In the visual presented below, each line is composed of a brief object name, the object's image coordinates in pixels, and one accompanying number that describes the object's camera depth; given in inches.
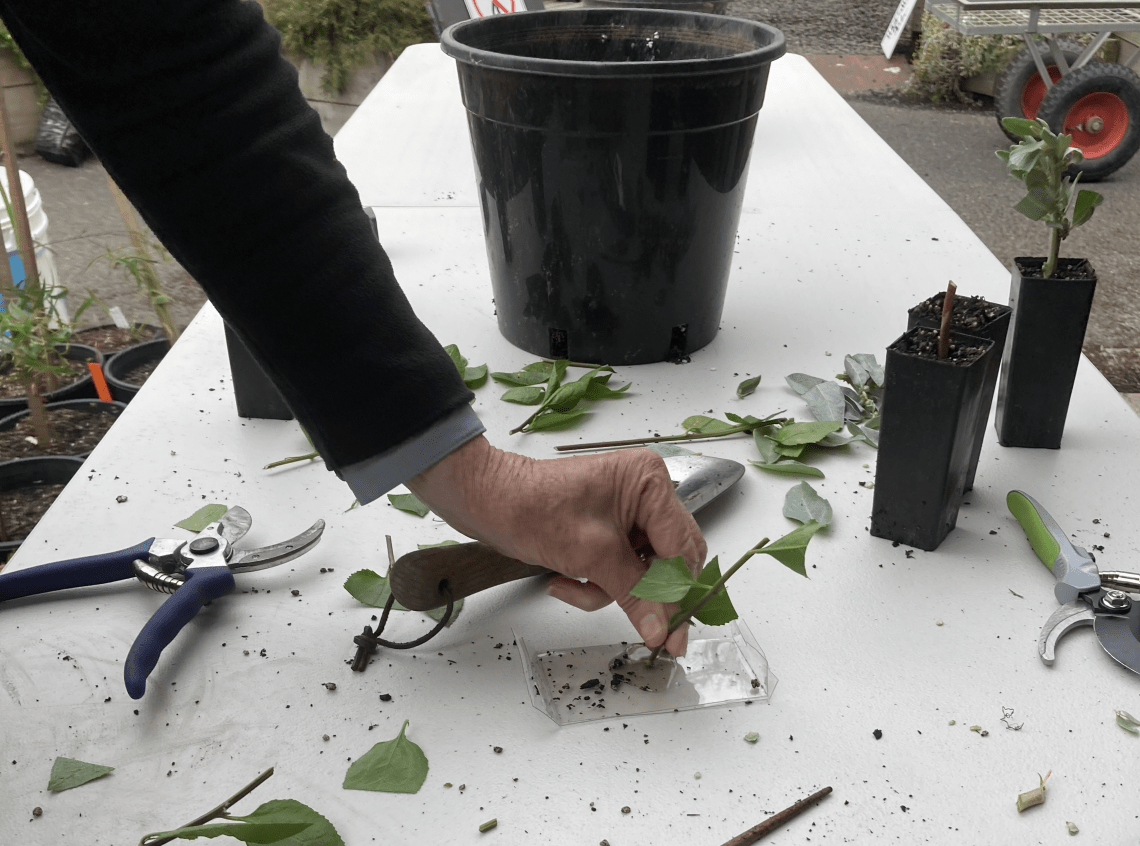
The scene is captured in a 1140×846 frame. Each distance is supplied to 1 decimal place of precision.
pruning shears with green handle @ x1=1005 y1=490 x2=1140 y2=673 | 24.3
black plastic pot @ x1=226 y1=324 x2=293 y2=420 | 34.0
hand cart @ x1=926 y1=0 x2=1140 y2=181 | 120.0
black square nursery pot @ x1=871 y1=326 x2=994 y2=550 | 26.2
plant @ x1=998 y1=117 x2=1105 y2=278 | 28.6
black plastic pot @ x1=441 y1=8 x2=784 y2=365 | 33.3
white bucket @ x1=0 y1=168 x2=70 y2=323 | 66.2
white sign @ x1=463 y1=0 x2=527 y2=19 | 76.8
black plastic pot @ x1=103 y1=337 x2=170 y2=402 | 57.9
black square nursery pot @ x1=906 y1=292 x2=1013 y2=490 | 28.6
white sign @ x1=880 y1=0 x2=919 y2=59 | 150.3
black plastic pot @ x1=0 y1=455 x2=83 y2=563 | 48.0
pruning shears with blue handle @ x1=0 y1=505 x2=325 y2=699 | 25.7
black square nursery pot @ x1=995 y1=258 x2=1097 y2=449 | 29.8
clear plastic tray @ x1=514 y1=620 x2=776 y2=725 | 23.3
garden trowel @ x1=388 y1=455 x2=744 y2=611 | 24.2
